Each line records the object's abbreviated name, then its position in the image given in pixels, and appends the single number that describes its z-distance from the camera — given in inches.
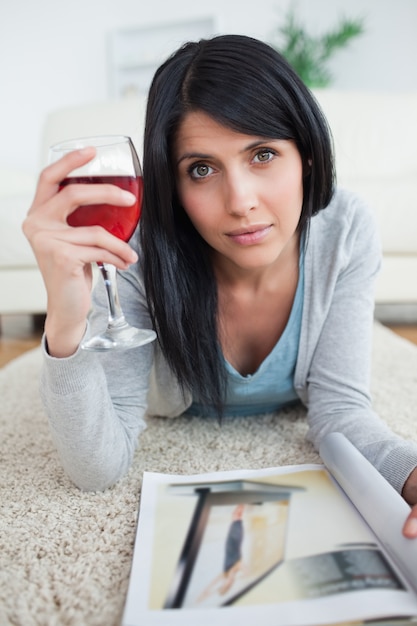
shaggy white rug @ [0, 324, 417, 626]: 28.0
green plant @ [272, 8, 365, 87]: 171.5
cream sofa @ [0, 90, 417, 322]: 93.0
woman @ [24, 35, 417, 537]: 33.3
